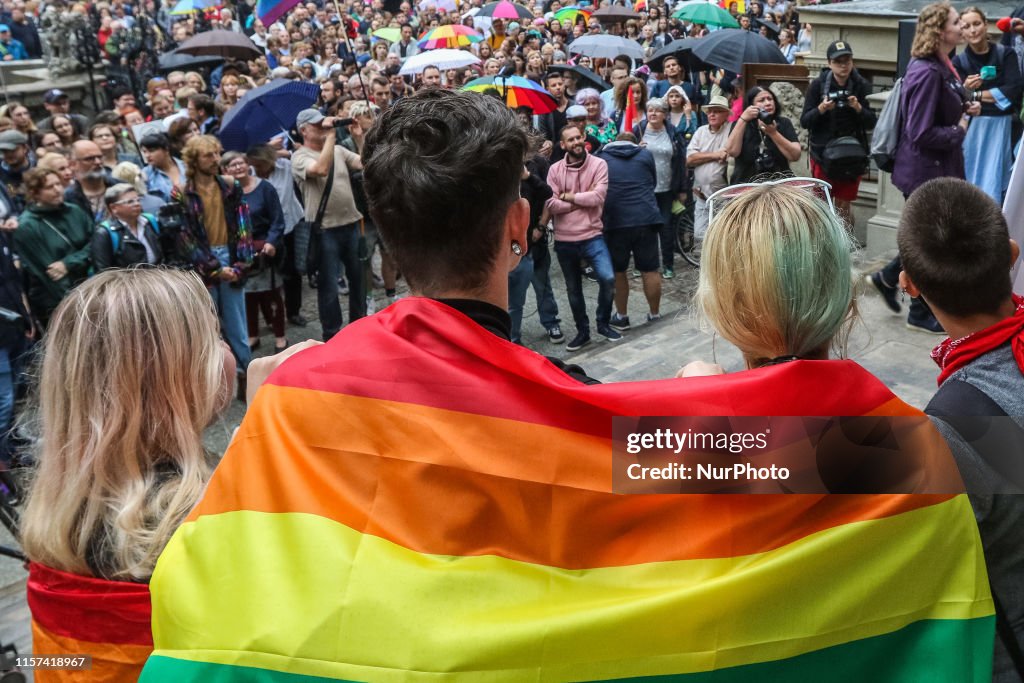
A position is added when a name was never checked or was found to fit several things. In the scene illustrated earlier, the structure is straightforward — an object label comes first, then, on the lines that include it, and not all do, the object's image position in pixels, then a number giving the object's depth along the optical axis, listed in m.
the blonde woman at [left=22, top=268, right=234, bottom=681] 2.11
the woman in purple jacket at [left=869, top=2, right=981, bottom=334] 6.91
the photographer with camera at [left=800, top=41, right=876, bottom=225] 8.16
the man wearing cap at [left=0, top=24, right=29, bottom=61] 20.27
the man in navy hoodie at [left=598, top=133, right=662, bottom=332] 8.22
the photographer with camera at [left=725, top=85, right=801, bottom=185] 8.65
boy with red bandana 1.92
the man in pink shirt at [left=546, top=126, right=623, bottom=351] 7.99
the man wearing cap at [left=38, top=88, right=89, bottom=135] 10.51
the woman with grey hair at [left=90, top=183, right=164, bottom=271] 6.46
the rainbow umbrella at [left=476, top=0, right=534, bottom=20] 17.71
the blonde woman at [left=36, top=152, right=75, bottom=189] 7.07
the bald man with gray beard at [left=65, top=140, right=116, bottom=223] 7.14
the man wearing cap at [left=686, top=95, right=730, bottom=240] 9.27
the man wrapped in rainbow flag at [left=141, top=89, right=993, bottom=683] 1.58
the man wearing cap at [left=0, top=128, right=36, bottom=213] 8.32
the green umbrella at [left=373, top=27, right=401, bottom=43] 18.22
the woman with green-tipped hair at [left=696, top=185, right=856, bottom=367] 1.98
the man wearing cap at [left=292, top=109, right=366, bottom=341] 8.08
